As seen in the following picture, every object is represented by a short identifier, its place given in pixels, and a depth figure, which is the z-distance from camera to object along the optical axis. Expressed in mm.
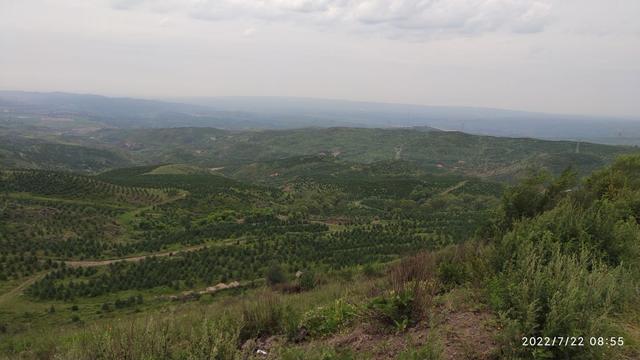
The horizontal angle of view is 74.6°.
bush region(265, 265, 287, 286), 24703
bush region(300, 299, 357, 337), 6541
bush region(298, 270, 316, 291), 15159
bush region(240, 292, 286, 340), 6523
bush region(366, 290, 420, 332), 6039
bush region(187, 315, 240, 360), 4384
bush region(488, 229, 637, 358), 4379
